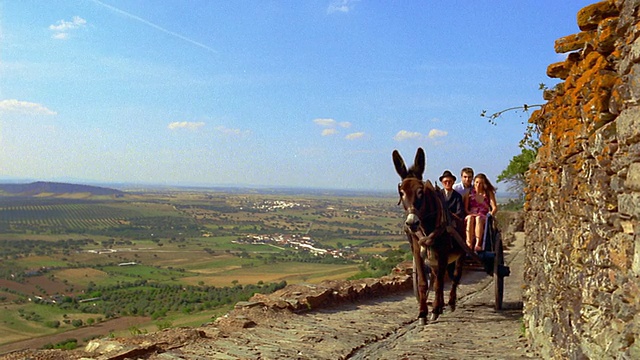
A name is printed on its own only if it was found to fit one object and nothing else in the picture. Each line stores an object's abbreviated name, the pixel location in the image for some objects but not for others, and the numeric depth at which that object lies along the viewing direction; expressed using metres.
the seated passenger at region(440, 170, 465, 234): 8.78
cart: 9.08
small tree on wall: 31.97
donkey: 7.20
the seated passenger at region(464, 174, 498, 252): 9.02
